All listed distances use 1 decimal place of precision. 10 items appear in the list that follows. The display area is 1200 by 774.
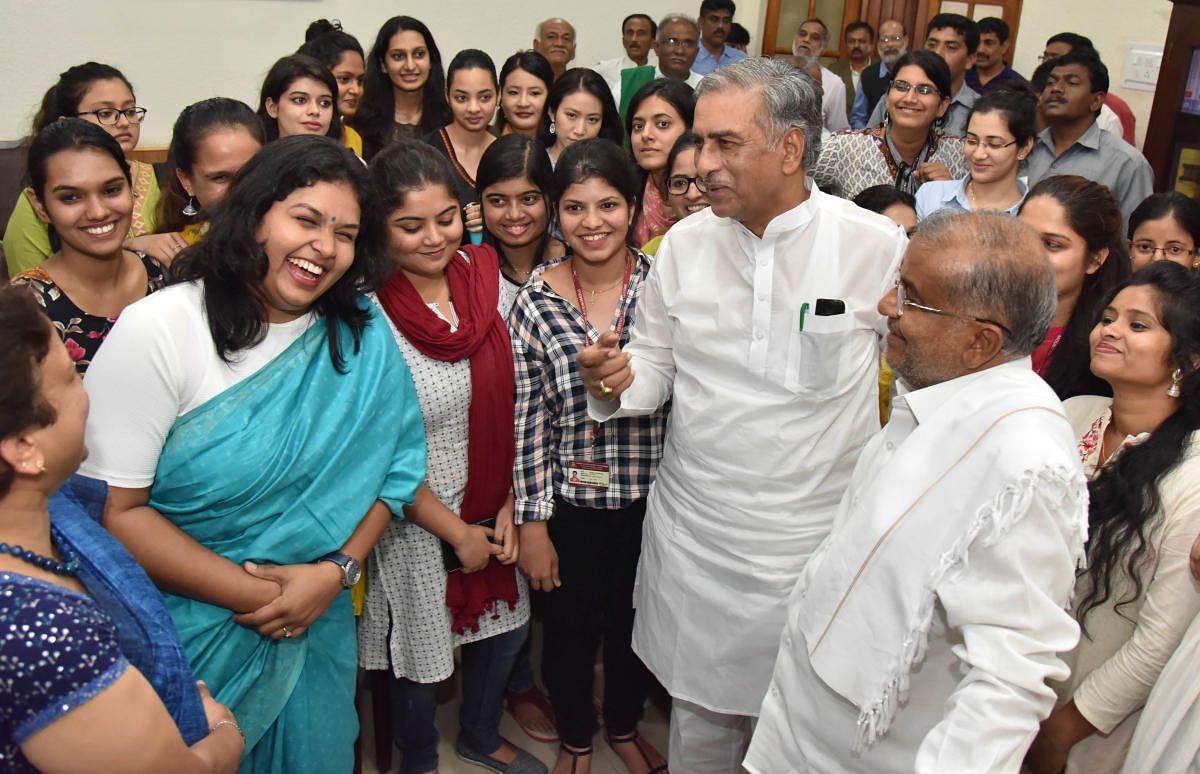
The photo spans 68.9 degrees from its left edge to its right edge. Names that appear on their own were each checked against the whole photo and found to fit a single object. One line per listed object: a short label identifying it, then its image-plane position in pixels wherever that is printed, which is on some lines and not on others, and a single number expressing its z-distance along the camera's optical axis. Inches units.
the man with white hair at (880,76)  231.5
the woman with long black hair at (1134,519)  63.2
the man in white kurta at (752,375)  70.8
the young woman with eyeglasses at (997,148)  117.4
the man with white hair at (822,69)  241.1
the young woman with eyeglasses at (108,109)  111.4
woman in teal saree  58.4
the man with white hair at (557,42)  223.1
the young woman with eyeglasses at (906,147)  135.3
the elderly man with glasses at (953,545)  45.8
